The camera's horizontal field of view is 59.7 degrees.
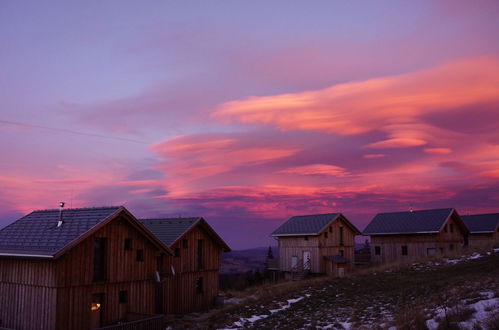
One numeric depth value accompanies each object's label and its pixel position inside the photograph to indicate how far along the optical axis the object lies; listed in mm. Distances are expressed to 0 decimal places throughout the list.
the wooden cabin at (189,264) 33875
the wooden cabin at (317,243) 51562
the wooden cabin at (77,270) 23281
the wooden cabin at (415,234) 54469
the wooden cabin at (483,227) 67500
